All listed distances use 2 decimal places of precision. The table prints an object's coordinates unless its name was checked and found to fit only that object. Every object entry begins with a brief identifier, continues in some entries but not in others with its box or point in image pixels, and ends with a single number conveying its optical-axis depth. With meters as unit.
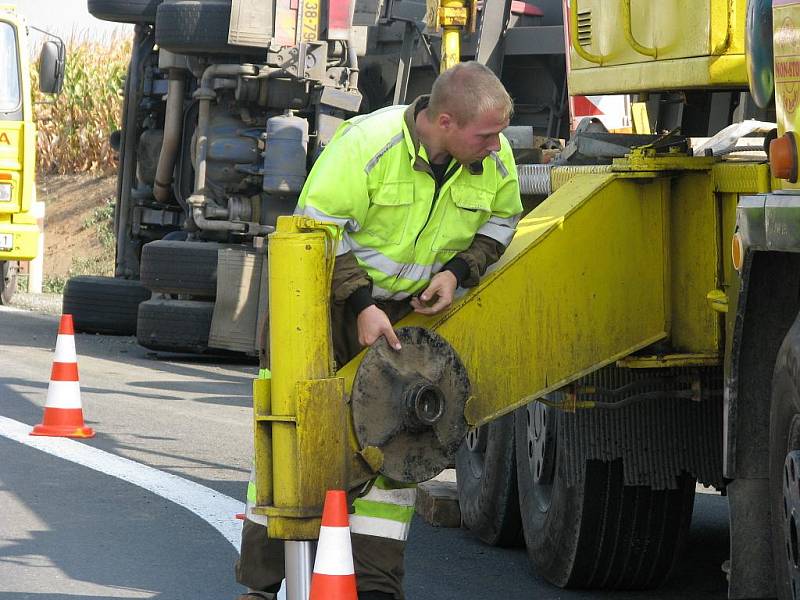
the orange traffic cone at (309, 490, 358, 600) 8.55
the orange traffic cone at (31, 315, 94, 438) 18.12
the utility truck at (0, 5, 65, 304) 32.12
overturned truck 26.03
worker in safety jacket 9.26
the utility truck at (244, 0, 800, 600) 8.62
